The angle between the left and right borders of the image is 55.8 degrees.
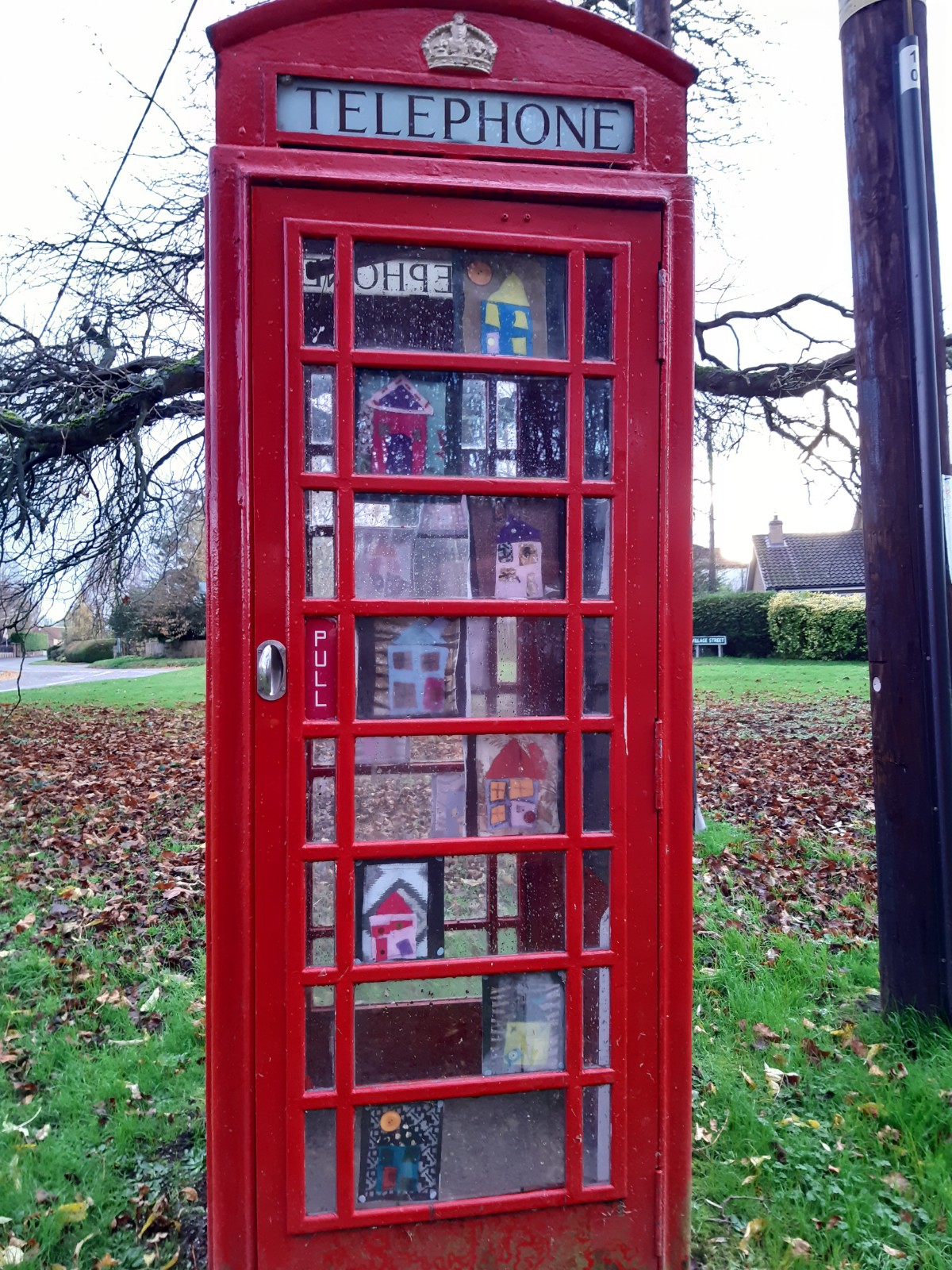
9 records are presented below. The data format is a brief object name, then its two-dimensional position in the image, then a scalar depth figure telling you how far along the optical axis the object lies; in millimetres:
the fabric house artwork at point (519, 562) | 2086
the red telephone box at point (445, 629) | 1935
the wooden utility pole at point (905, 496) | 3043
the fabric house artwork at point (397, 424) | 2020
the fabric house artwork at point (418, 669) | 2047
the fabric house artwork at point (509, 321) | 2061
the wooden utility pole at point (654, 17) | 4461
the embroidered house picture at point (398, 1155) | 2035
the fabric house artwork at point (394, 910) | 2037
